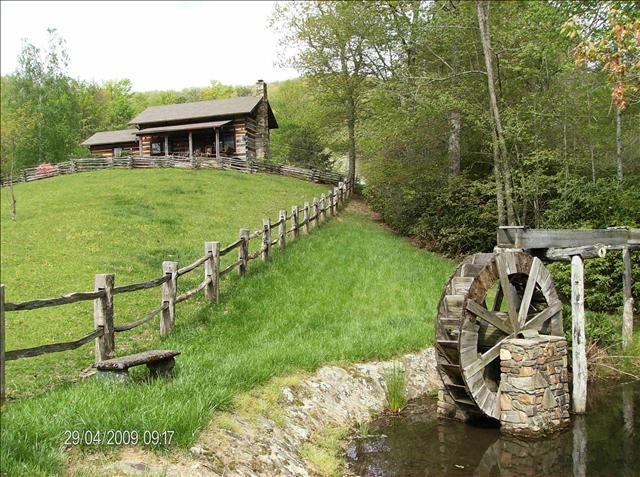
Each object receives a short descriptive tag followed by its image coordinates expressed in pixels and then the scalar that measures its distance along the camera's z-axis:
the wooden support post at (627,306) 11.22
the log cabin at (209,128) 37.34
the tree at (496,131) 15.37
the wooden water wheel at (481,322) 8.17
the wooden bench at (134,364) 5.90
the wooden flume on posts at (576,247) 8.83
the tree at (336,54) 29.86
